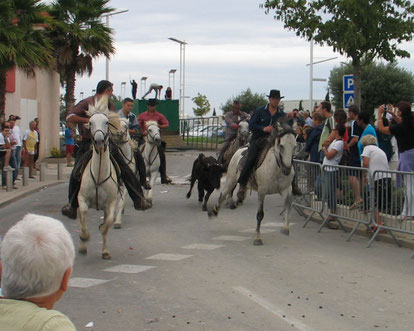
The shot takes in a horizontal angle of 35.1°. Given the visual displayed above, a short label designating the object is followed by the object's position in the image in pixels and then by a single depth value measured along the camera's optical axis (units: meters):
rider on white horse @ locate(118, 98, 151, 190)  14.41
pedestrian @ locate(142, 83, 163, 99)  40.75
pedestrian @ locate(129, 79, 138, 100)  31.51
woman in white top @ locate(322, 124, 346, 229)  12.38
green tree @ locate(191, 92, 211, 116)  100.81
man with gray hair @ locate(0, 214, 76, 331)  2.64
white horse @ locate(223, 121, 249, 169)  16.91
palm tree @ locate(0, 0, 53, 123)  22.58
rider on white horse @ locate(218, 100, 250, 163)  17.73
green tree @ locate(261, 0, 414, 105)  21.52
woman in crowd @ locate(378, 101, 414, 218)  11.59
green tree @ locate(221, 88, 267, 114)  80.06
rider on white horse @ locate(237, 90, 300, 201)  12.09
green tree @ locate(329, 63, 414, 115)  51.53
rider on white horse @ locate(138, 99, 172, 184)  16.53
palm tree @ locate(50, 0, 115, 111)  32.75
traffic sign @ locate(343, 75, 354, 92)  19.02
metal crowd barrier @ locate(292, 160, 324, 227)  13.02
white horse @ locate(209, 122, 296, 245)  11.26
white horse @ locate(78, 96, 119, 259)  9.91
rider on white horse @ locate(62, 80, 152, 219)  10.27
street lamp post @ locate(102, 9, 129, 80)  51.22
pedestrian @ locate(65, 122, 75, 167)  29.54
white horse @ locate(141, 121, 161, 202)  16.19
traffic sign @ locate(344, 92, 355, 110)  18.47
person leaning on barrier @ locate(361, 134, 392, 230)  10.88
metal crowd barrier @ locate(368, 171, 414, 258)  10.48
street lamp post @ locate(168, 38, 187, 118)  68.88
